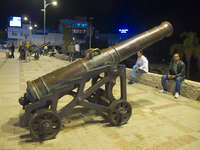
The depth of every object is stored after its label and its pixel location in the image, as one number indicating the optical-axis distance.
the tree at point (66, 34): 39.25
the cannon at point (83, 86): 3.59
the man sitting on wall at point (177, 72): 6.43
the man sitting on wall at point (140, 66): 8.09
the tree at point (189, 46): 17.12
